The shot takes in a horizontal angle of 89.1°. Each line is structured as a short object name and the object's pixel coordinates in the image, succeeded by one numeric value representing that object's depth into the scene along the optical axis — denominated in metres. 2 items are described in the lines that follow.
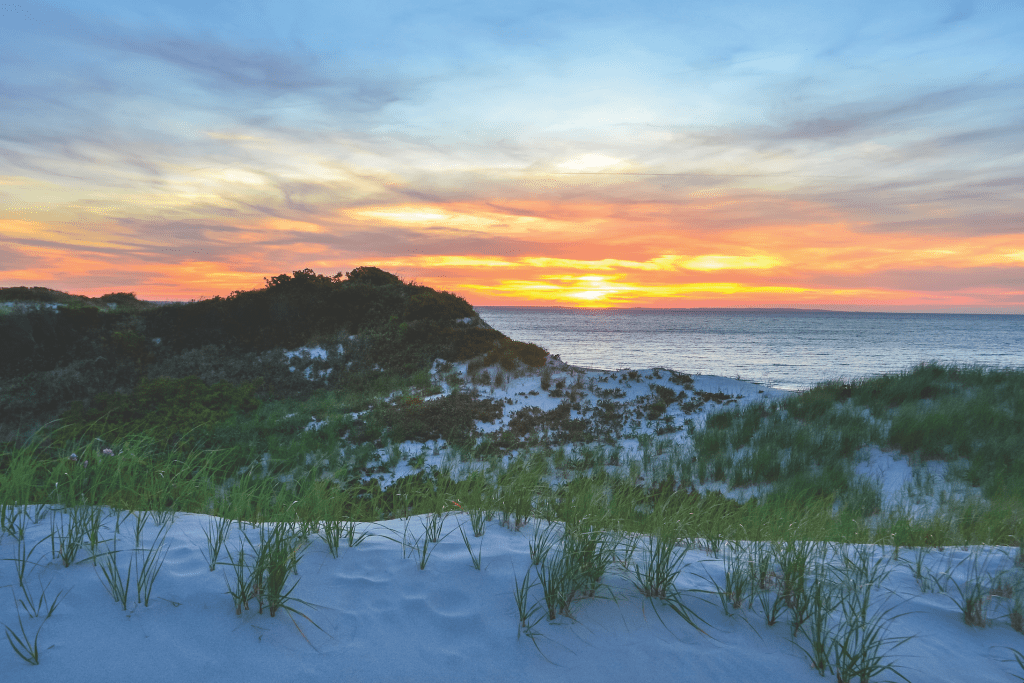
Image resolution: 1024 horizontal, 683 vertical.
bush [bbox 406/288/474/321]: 22.06
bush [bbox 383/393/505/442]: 12.72
